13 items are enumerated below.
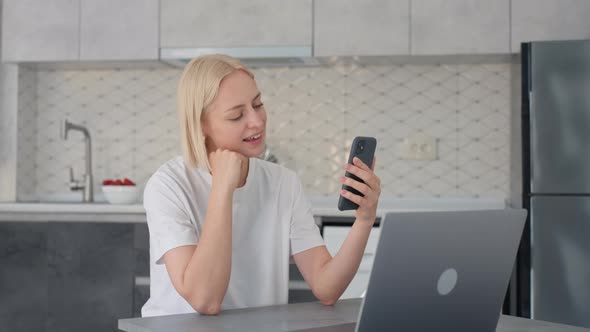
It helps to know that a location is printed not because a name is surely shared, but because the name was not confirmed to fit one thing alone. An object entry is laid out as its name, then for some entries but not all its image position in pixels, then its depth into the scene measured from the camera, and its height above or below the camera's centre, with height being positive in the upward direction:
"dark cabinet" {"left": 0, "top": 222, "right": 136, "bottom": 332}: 3.13 -0.43
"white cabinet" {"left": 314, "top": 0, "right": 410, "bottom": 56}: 3.31 +0.68
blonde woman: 1.41 -0.08
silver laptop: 0.96 -0.13
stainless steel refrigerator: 2.91 -0.04
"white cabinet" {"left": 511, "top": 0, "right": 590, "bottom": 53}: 3.19 +0.69
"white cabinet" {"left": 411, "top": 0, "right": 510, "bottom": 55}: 3.25 +0.68
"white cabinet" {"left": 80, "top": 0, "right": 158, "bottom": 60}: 3.48 +0.70
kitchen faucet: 3.71 -0.01
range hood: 3.36 +0.57
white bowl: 3.40 -0.08
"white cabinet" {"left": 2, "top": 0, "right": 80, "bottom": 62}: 3.54 +0.71
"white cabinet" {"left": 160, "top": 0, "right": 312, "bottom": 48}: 3.37 +0.72
